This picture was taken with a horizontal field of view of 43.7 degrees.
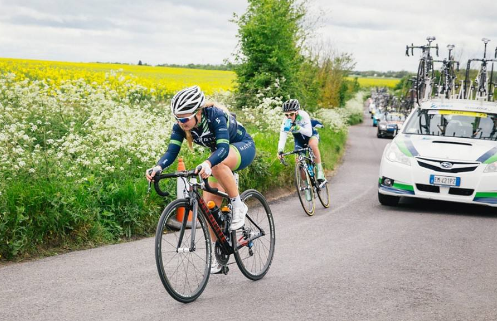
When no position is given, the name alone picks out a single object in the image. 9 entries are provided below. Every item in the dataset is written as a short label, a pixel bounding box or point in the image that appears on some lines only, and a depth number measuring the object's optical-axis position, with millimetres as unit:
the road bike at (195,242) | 5109
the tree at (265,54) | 21453
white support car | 10297
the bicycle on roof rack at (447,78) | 22000
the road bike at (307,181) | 10320
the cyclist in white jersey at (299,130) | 10367
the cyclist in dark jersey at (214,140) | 5168
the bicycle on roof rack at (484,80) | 21094
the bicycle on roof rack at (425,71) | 20152
